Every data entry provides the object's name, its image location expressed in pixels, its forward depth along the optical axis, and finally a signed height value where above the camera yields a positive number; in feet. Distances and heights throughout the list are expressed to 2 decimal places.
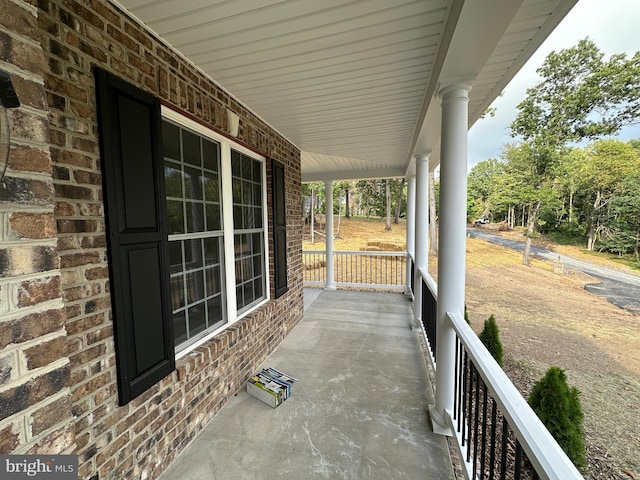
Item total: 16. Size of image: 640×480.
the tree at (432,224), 45.37 -1.29
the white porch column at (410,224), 19.43 -0.48
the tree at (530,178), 33.99 +5.20
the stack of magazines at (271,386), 8.00 -5.33
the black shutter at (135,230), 4.53 -0.16
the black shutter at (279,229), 11.25 -0.44
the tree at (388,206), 62.08 +2.82
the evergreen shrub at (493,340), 10.19 -4.79
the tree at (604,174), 26.15 +4.23
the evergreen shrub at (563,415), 6.66 -5.09
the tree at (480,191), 81.82 +8.37
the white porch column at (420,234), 13.23 -0.92
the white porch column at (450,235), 6.23 -0.45
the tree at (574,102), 28.68 +13.59
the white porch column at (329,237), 21.17 -1.50
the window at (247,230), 9.33 -0.38
